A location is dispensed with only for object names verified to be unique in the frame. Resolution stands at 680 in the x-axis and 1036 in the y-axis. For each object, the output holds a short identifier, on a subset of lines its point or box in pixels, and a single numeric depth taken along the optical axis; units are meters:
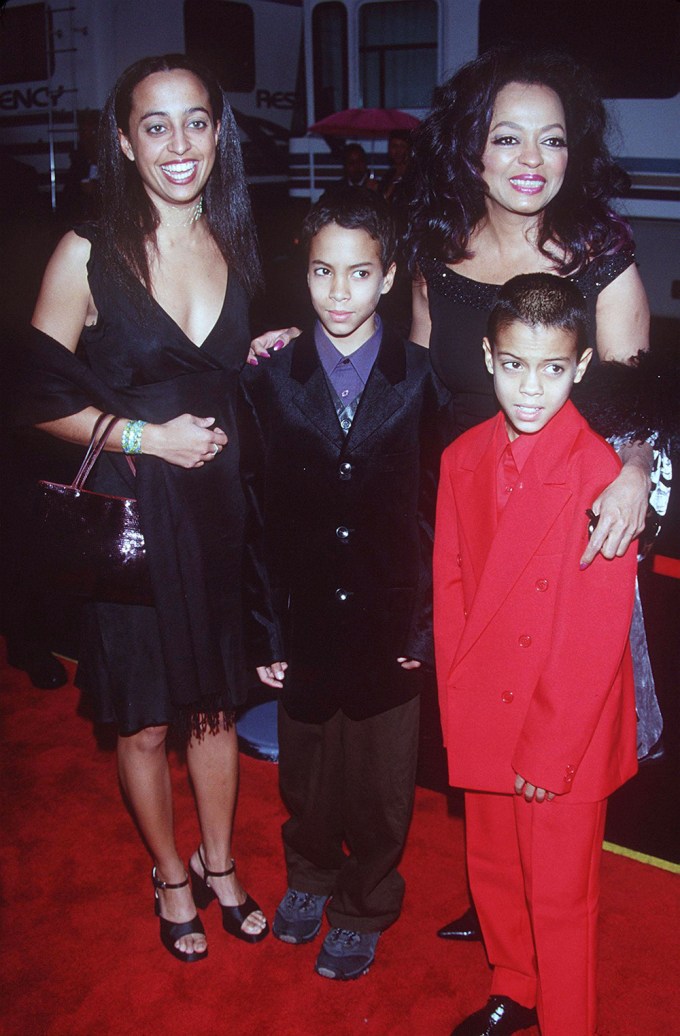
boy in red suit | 1.61
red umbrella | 7.67
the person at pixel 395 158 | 7.61
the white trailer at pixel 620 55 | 6.16
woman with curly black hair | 1.88
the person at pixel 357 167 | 8.33
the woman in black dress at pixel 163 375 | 1.91
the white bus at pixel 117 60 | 8.59
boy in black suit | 1.89
